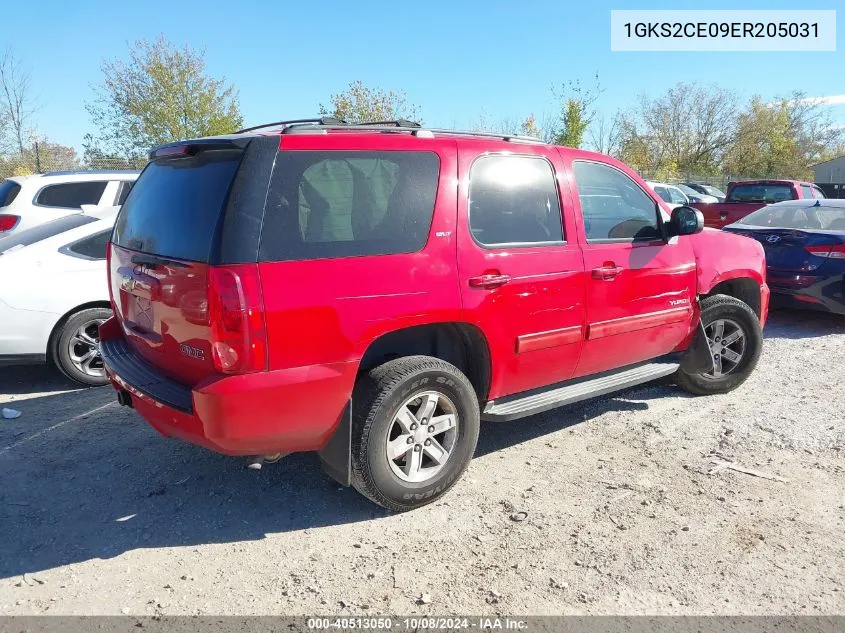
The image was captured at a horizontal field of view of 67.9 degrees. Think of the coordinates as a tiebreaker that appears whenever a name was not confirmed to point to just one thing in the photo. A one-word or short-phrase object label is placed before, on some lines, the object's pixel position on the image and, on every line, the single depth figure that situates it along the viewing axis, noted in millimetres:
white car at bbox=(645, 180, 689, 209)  17406
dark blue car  7047
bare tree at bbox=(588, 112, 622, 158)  38059
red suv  2752
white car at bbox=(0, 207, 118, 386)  4965
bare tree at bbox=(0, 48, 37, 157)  22891
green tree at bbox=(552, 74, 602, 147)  26578
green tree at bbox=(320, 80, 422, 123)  27266
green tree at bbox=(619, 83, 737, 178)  54500
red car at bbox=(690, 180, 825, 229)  14719
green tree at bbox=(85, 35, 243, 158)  24703
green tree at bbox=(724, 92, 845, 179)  50844
